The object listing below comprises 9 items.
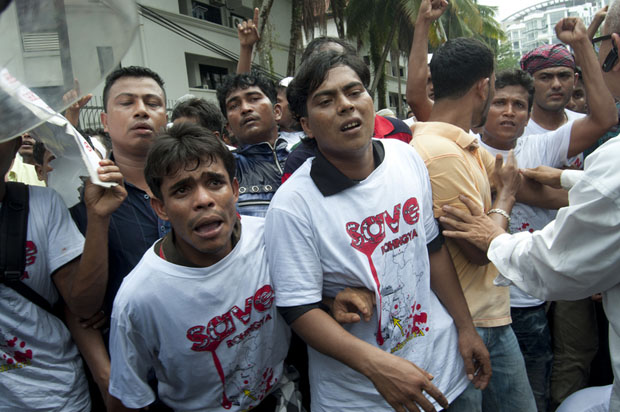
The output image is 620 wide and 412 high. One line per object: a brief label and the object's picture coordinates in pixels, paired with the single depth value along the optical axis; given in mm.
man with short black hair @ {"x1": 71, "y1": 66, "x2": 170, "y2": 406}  1933
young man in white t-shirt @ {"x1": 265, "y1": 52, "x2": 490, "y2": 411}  1473
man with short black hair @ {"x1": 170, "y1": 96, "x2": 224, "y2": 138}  3064
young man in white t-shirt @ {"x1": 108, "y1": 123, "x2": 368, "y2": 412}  1594
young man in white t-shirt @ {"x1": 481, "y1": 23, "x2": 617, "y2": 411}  2461
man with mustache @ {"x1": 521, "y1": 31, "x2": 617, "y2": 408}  2875
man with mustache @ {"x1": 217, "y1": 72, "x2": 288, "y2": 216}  2443
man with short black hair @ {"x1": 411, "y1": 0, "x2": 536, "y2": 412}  1823
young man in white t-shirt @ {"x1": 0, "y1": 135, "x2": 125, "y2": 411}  1697
